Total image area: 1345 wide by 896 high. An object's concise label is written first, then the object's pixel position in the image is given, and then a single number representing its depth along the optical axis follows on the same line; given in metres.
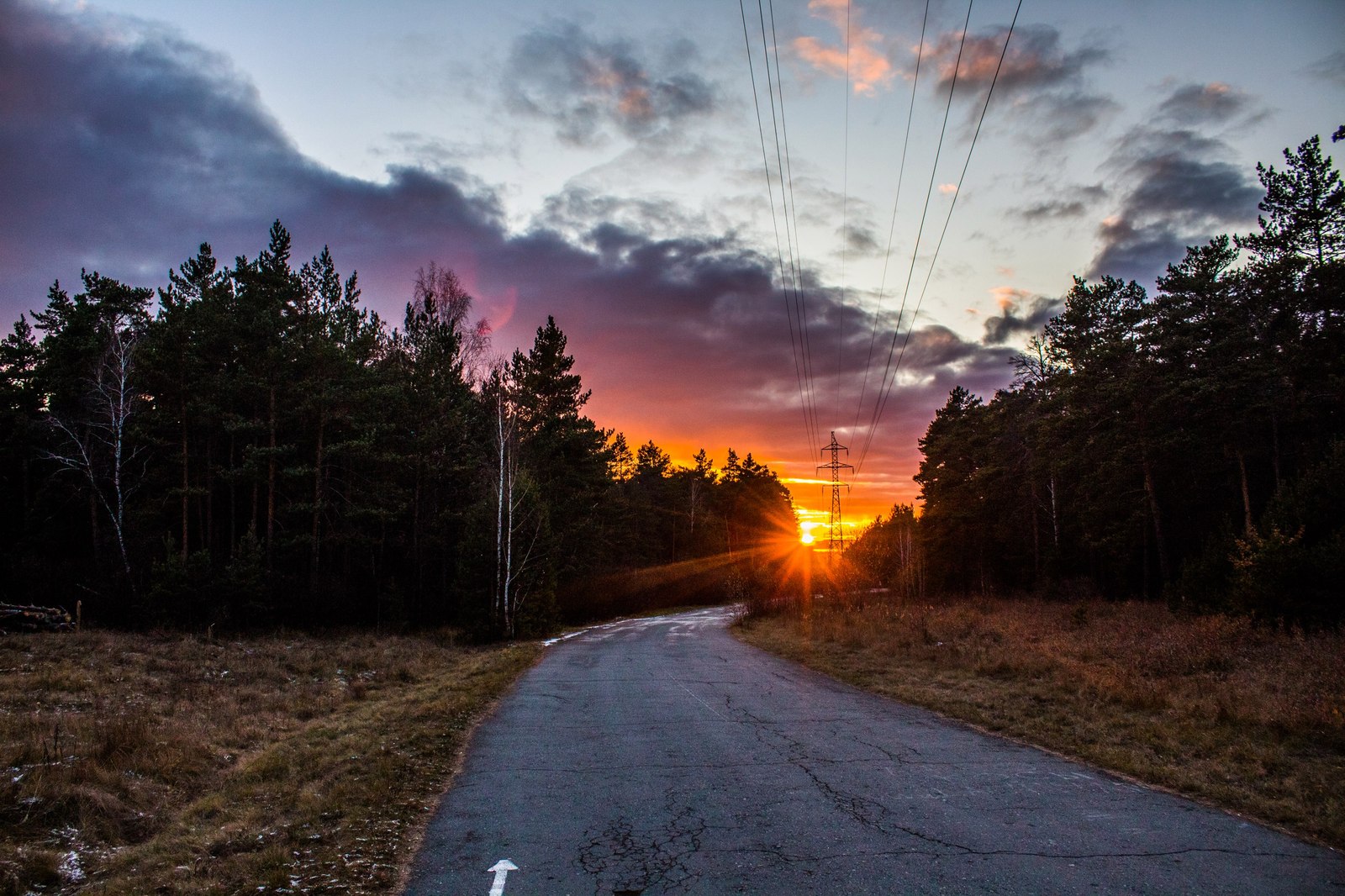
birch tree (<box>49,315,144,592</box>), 25.83
